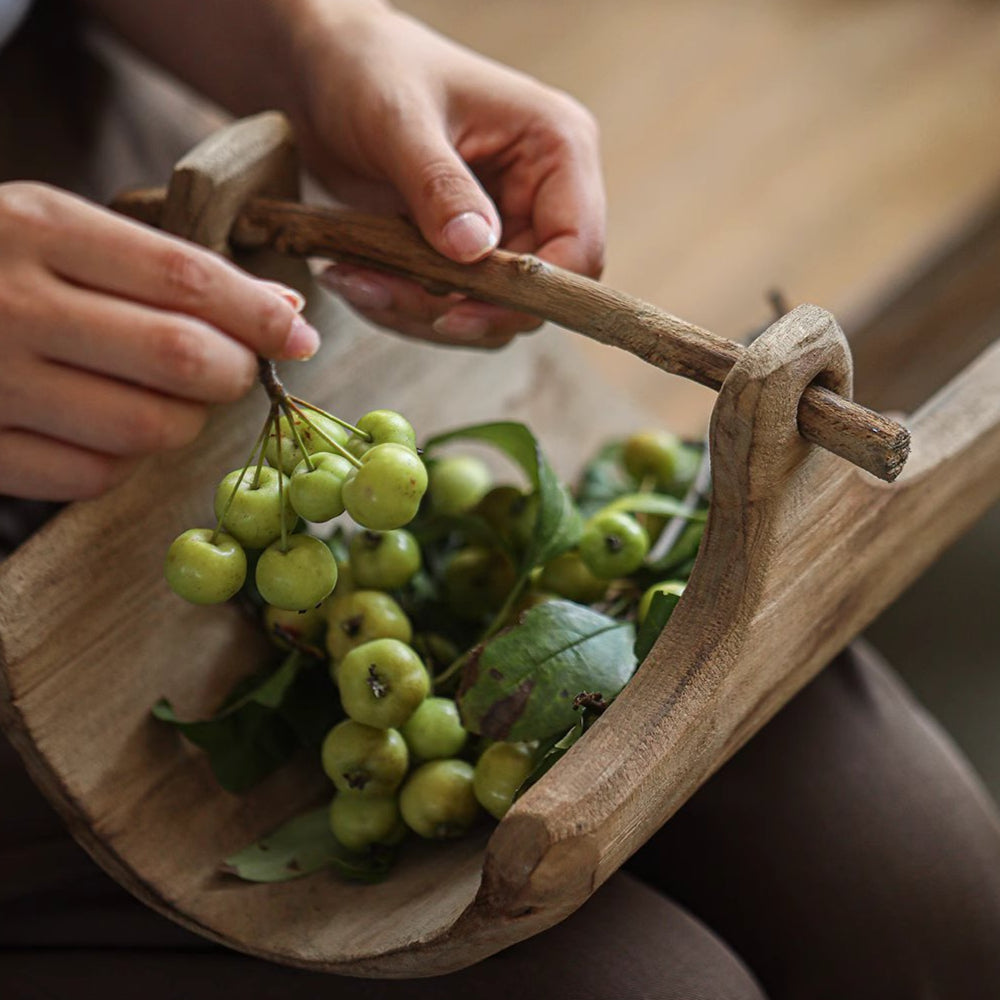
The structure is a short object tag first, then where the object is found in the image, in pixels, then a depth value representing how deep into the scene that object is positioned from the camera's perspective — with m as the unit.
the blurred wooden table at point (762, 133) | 1.56
